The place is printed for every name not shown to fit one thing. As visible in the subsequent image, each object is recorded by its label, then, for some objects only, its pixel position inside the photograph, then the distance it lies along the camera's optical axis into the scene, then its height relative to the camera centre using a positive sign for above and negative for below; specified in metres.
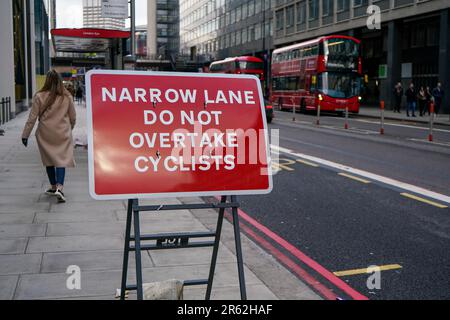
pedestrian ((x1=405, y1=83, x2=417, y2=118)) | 30.24 +0.12
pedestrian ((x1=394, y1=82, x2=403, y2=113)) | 32.91 +0.34
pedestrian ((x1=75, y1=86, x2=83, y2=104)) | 46.57 +0.52
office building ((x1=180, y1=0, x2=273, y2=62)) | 68.31 +10.71
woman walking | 7.50 -0.32
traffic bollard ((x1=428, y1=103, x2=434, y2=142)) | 16.68 -1.07
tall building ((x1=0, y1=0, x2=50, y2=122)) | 23.53 +2.31
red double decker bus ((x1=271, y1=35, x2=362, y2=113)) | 30.39 +1.46
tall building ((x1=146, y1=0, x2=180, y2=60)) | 130.38 +17.95
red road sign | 3.46 -0.23
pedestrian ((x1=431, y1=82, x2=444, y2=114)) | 29.66 +0.28
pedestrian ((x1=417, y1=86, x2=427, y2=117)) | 31.03 +0.02
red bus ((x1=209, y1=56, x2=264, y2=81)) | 42.25 +2.60
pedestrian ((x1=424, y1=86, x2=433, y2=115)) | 30.58 +0.07
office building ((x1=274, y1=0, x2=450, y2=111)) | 34.25 +4.87
